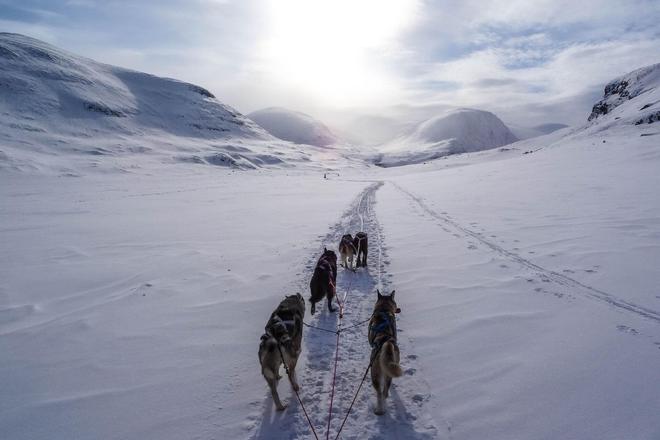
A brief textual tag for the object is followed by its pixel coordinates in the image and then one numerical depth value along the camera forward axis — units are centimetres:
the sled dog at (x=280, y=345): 364
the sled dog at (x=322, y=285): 617
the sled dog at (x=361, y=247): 845
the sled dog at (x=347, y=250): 821
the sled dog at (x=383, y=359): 346
